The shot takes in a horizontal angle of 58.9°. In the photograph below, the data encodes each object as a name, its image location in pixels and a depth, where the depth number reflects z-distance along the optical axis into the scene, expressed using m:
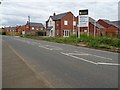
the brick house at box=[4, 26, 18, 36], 72.49
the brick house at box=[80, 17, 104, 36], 31.37
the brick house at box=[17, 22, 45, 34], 57.50
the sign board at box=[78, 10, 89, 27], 18.00
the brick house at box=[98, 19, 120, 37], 33.66
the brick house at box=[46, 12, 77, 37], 32.21
